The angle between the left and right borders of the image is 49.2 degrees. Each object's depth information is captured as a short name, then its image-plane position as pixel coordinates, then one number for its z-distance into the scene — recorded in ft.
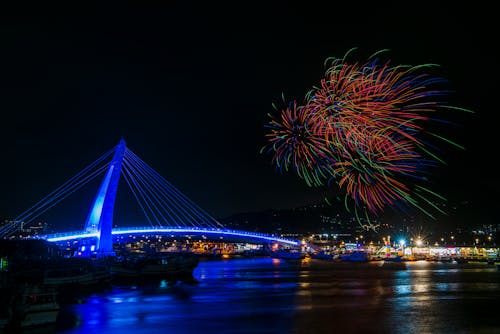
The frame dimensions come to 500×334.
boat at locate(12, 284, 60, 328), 66.39
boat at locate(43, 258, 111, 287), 123.03
